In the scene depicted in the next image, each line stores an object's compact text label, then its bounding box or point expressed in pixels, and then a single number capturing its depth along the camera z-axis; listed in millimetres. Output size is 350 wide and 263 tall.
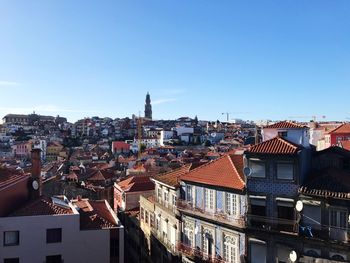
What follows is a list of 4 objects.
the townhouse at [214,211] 26953
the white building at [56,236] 28594
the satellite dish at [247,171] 26234
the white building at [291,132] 26875
